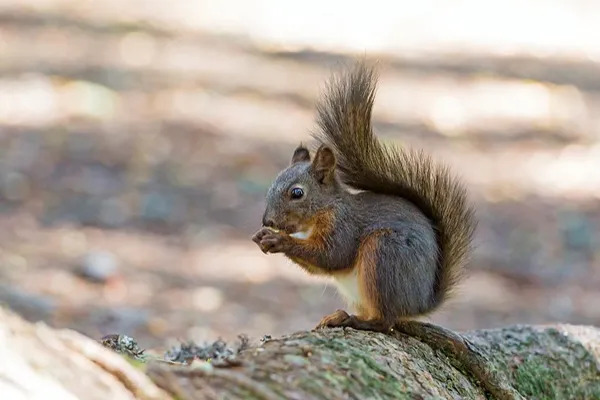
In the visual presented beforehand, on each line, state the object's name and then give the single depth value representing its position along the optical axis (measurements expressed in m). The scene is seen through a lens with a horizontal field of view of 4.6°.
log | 5.28
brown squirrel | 5.52
